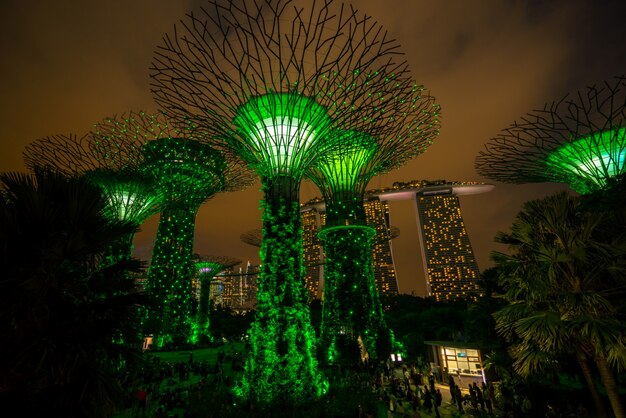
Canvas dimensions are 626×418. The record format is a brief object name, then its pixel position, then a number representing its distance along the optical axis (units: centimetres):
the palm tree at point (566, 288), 675
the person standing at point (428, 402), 1169
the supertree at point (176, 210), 2188
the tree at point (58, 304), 388
